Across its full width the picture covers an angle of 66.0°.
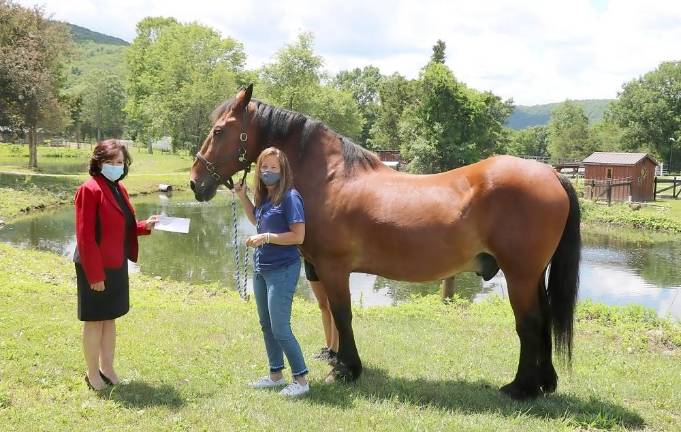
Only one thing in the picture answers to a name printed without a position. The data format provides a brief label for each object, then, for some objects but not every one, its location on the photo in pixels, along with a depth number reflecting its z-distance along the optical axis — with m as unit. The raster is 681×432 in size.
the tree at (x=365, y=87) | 81.19
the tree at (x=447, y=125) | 40.38
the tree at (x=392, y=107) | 61.97
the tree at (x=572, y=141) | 74.19
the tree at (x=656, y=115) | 61.25
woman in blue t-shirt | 4.10
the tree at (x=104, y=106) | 72.19
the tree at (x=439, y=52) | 48.98
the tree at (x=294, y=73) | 47.66
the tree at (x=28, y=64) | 23.70
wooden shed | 35.75
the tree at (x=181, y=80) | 46.38
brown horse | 4.16
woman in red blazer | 3.93
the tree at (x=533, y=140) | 105.07
